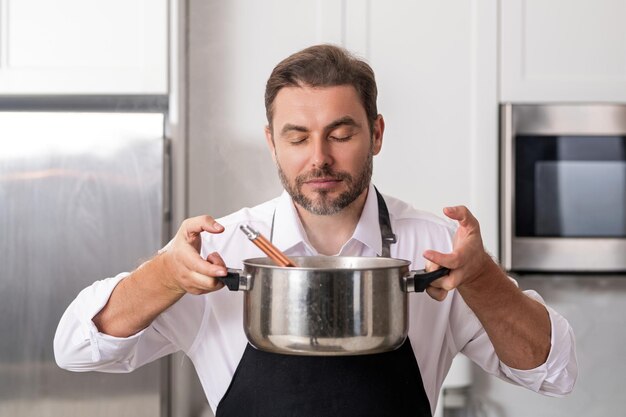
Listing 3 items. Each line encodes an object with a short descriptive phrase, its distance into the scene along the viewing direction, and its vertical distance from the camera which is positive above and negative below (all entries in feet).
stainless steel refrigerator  6.75 -0.22
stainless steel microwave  7.43 +0.27
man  4.08 -0.53
